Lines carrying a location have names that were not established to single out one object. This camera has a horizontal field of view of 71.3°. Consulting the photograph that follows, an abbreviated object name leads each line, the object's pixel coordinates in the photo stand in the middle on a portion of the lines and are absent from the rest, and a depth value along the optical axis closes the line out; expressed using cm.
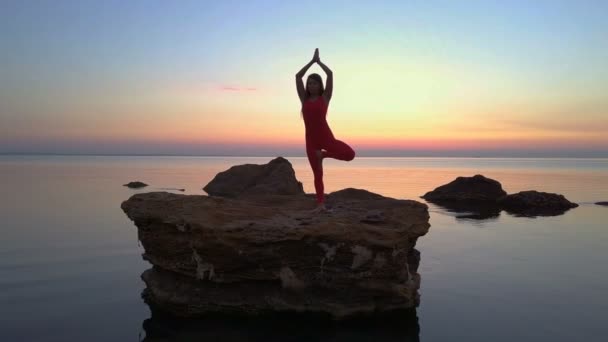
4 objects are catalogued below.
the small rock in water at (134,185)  4331
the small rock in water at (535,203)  2919
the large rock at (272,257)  891
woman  992
